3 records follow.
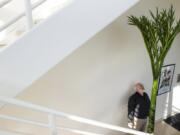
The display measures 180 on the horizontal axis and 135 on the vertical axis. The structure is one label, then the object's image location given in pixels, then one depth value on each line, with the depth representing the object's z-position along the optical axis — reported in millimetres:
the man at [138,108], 3387
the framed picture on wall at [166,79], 3939
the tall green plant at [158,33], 2727
